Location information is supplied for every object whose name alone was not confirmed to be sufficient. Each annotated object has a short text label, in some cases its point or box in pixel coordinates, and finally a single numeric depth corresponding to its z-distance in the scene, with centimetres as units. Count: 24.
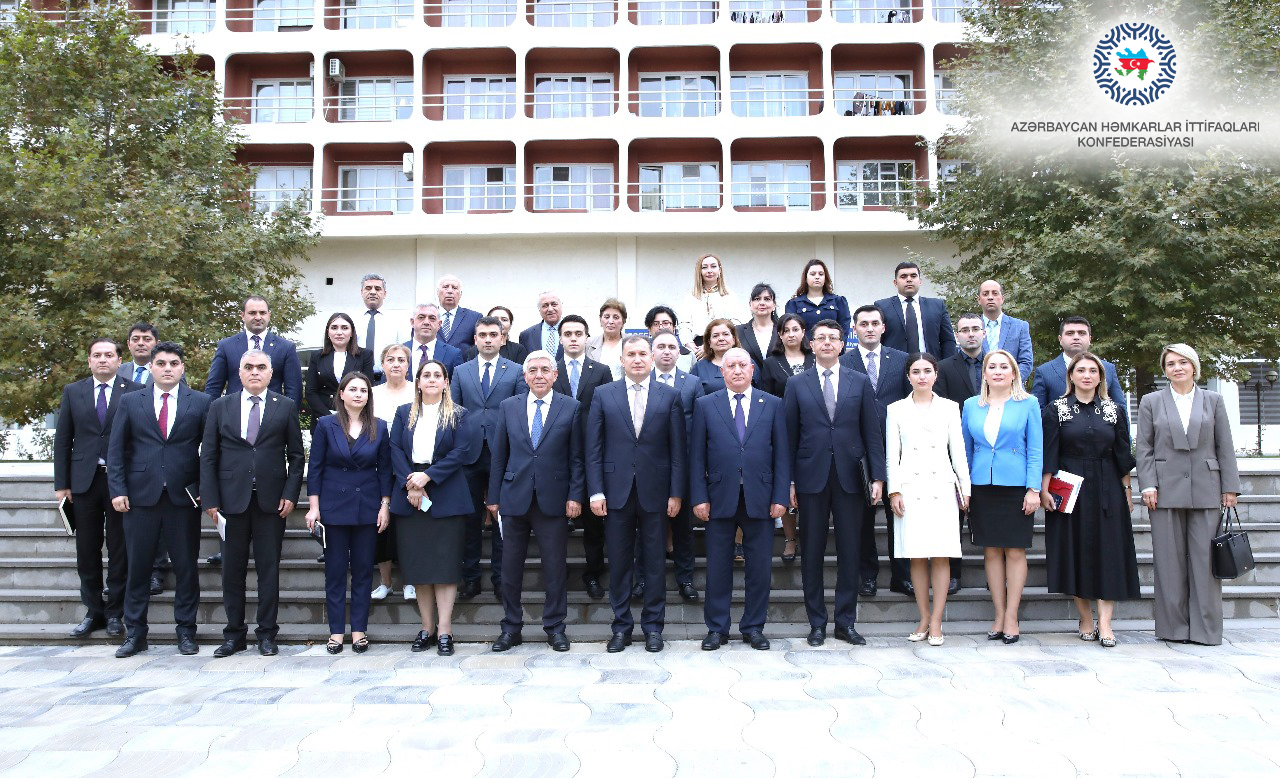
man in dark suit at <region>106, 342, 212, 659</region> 640
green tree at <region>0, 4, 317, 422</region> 1405
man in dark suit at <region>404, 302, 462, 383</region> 764
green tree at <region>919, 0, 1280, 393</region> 1354
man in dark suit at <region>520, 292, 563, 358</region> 794
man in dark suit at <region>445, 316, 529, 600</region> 680
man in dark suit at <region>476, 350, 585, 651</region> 627
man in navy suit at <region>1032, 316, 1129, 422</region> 702
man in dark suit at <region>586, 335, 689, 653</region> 623
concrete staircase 674
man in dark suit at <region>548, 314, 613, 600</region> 698
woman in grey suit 630
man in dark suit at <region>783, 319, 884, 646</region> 634
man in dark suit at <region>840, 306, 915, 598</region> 687
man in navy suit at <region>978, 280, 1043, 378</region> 775
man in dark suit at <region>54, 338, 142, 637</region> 673
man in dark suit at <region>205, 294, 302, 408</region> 758
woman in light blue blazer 628
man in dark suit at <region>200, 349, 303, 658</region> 631
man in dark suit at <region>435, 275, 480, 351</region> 823
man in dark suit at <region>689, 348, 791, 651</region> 621
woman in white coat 622
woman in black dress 630
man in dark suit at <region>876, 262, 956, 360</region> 791
